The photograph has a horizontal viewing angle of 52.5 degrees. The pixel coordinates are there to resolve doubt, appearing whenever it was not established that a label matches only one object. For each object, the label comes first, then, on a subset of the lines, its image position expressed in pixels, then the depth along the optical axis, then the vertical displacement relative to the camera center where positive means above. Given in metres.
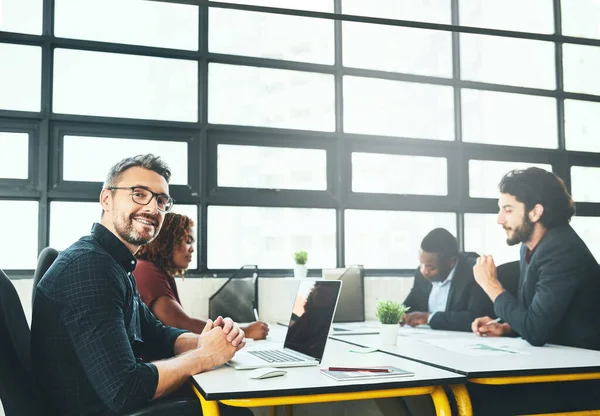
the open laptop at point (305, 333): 2.00 -0.34
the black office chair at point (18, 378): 1.59 -0.37
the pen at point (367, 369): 1.80 -0.39
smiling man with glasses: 1.64 -0.27
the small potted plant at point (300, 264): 4.08 -0.18
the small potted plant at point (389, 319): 2.52 -0.34
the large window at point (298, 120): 3.91 +0.86
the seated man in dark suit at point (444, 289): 3.30 -0.32
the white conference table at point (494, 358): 1.81 -0.43
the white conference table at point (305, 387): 1.56 -0.40
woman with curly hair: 2.69 -0.15
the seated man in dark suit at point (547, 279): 2.39 -0.18
